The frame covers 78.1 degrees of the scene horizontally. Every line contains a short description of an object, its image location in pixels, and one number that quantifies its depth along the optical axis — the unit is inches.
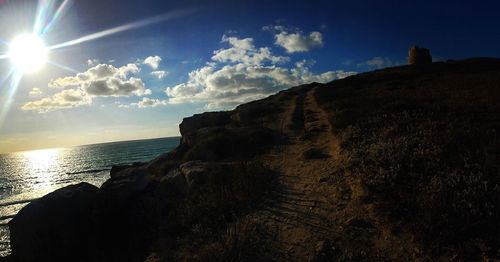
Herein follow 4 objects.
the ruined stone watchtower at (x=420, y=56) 2303.2
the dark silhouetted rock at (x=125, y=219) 471.8
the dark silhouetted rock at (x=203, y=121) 1497.9
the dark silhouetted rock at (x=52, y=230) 509.4
